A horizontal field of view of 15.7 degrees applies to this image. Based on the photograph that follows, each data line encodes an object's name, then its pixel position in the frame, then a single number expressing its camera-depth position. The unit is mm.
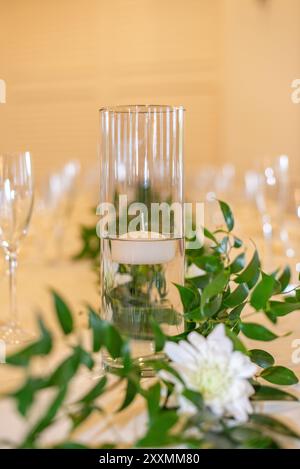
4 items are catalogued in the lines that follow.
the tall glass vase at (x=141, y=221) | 1083
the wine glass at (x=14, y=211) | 1347
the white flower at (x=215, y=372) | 875
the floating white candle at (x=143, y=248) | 1083
